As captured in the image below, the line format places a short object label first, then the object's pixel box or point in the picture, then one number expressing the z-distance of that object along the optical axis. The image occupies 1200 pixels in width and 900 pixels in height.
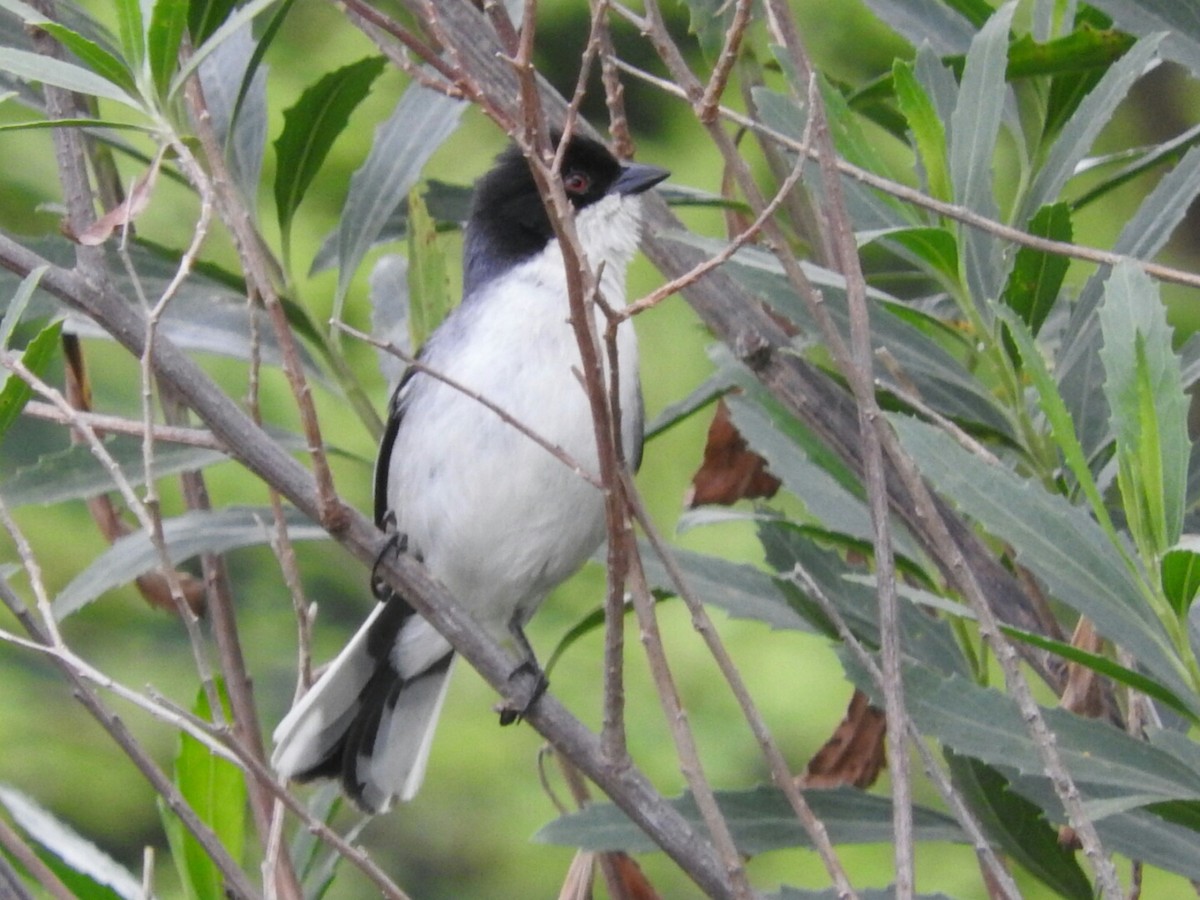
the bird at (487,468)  6.41
